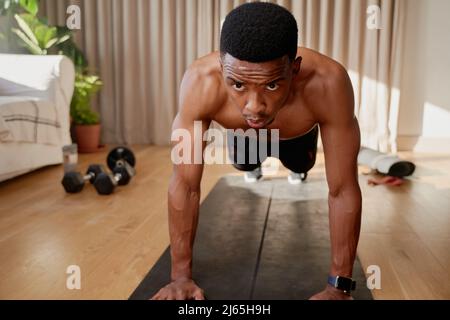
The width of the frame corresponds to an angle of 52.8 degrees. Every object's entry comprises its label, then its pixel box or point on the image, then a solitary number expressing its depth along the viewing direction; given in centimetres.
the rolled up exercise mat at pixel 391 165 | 261
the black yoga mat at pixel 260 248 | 122
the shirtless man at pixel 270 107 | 86
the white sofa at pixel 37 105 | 238
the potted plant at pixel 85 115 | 333
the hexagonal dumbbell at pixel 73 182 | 224
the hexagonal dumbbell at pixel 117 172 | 223
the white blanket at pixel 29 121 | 225
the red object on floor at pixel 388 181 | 250
